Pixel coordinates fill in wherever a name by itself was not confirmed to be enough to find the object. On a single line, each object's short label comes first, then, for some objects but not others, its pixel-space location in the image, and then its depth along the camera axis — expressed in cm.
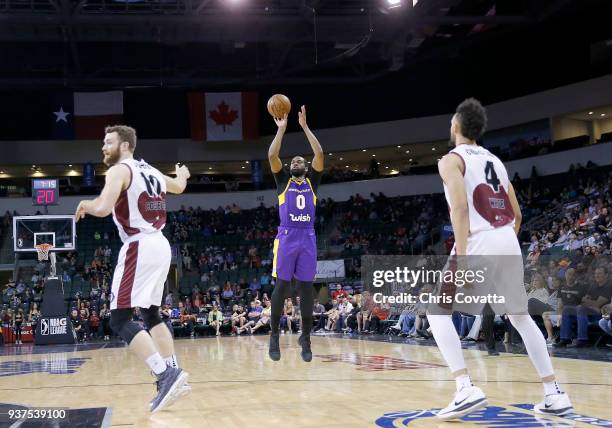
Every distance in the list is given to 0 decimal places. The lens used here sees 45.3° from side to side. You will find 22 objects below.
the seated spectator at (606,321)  1016
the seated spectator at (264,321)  2105
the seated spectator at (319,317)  2058
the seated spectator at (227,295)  2478
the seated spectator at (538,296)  1157
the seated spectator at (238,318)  2138
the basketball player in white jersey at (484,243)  451
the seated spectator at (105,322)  2161
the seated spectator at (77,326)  2097
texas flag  3216
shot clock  2092
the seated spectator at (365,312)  1828
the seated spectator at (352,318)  1904
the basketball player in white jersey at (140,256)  528
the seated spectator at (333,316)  1984
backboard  2009
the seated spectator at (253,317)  2114
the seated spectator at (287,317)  2103
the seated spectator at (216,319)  2169
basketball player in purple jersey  723
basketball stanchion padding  1907
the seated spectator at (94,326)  2164
